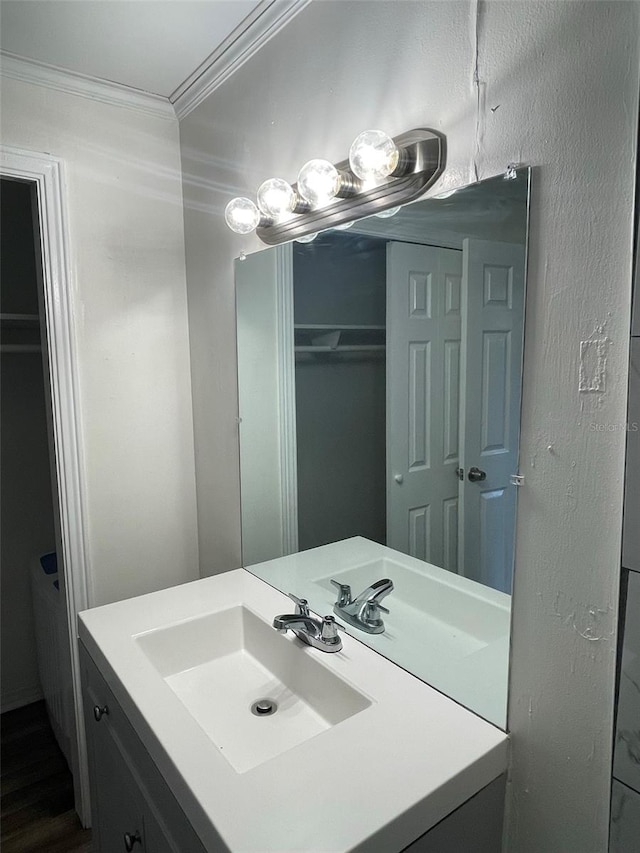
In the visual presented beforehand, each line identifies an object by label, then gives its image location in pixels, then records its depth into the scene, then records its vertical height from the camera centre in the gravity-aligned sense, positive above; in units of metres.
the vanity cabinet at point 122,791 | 0.97 -0.84
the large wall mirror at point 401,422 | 0.98 -0.12
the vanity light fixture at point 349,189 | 1.03 +0.38
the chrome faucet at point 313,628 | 1.22 -0.58
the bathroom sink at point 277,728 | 0.81 -0.64
